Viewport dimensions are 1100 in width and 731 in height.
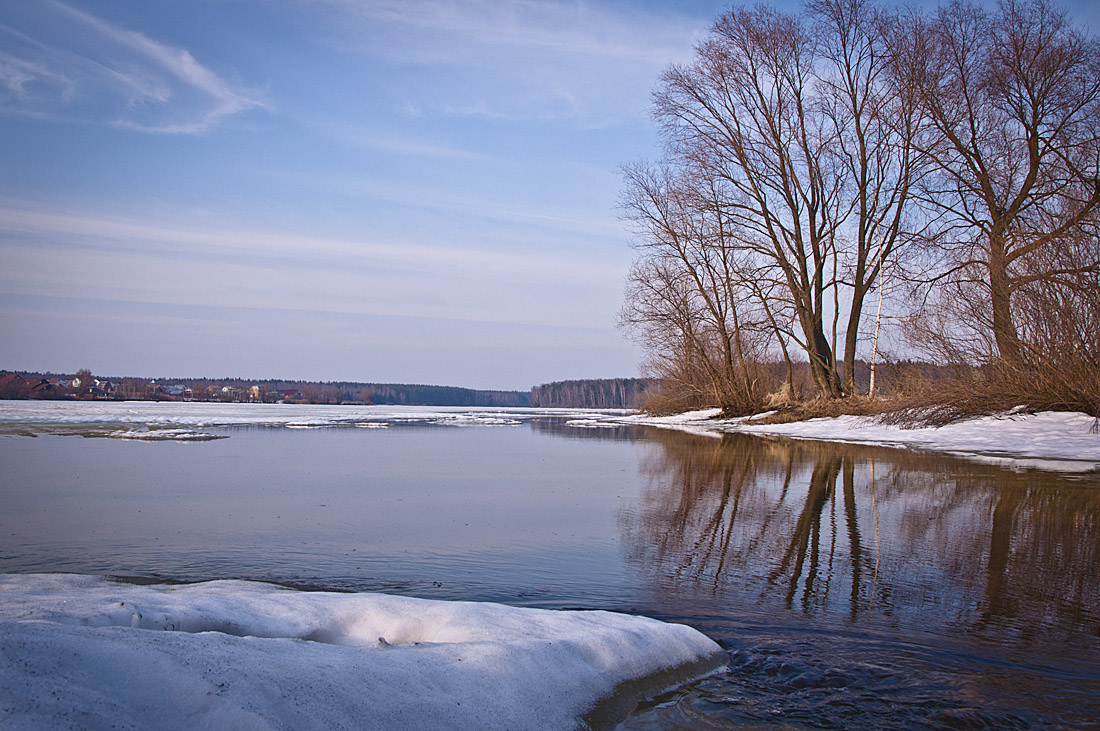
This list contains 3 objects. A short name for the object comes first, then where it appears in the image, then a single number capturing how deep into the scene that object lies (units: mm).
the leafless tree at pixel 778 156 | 21859
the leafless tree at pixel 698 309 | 25703
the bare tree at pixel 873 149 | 19969
